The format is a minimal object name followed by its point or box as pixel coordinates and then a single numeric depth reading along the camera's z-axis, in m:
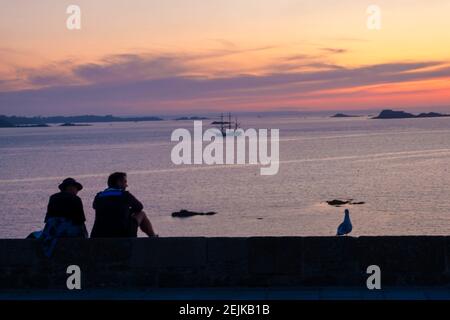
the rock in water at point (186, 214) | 53.56
